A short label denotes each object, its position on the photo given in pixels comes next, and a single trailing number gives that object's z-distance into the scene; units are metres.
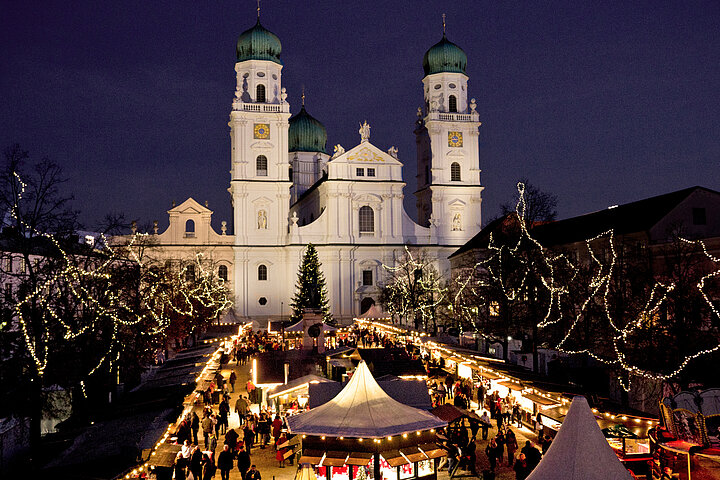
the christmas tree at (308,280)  57.30
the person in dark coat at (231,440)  18.05
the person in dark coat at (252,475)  14.48
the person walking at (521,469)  15.02
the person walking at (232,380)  29.03
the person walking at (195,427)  19.73
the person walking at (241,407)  22.39
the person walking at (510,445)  17.34
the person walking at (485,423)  20.03
